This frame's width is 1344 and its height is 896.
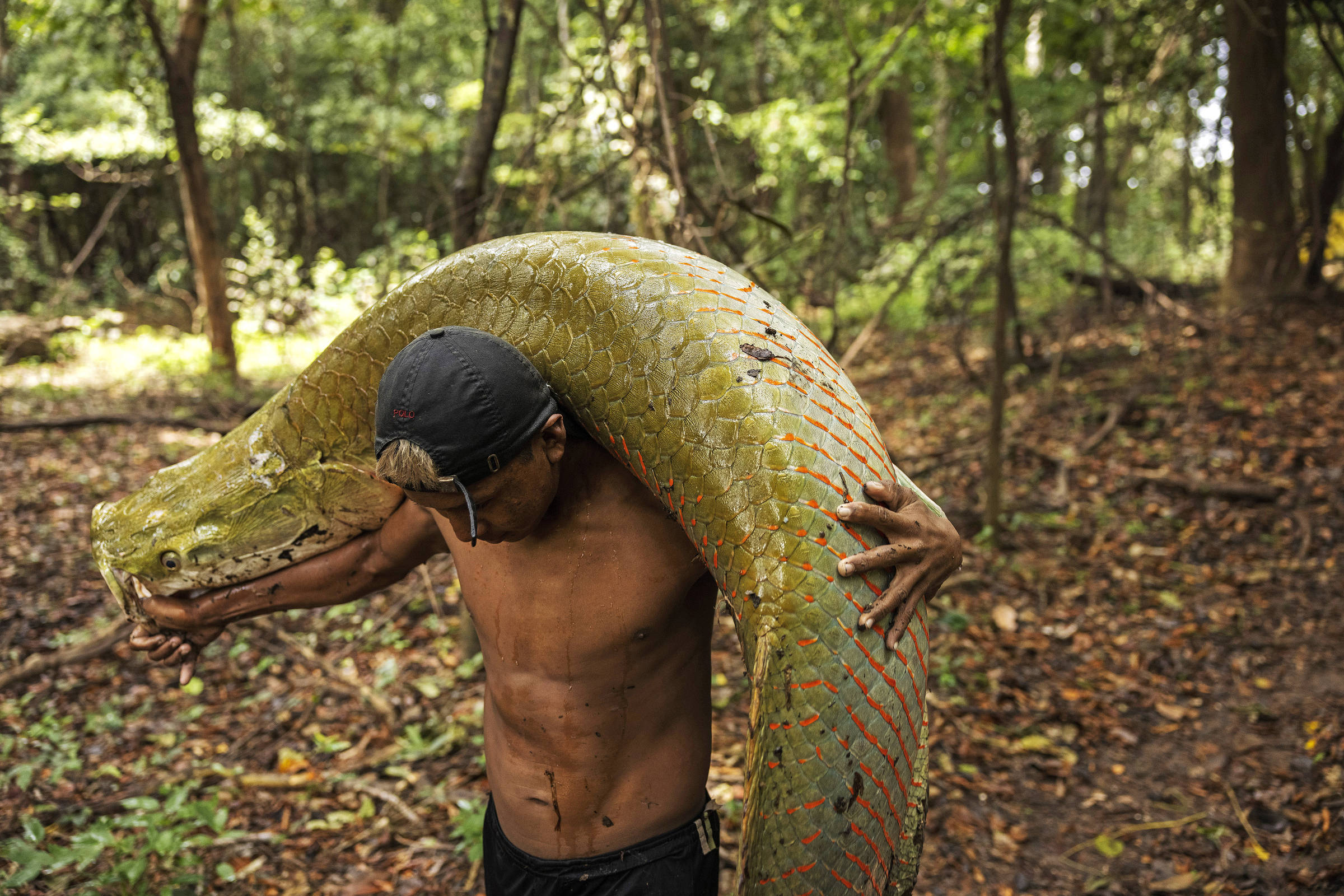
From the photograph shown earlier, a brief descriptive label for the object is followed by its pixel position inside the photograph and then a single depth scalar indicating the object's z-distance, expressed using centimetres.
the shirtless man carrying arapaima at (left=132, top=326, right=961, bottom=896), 125
